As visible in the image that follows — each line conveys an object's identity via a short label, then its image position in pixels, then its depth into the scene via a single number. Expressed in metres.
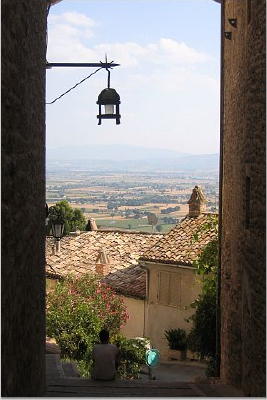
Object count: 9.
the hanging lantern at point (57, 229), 18.23
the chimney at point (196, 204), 29.03
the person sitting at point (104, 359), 12.19
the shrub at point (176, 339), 25.40
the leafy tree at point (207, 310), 16.95
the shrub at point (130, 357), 18.94
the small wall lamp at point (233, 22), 12.26
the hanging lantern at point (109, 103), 12.38
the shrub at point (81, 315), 19.86
